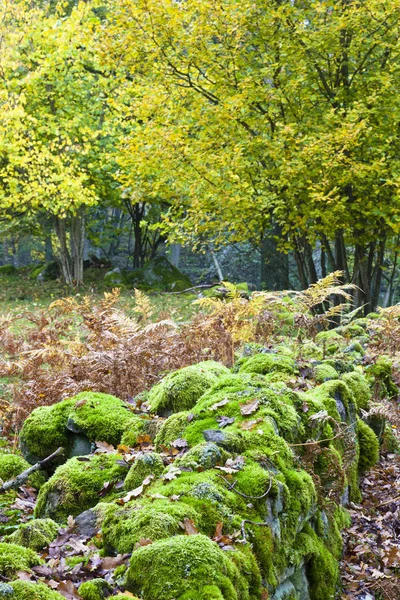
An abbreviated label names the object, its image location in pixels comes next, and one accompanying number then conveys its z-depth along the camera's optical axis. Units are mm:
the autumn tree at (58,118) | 16891
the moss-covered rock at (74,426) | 4699
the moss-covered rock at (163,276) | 22281
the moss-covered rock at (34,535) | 3236
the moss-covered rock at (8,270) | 26453
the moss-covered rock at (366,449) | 5902
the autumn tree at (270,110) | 11164
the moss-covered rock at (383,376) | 7316
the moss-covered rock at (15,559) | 2619
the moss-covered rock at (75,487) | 3840
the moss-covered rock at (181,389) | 4783
